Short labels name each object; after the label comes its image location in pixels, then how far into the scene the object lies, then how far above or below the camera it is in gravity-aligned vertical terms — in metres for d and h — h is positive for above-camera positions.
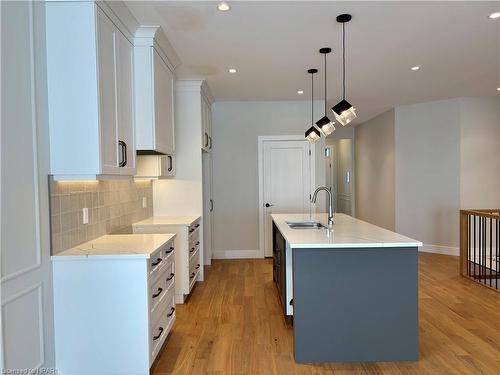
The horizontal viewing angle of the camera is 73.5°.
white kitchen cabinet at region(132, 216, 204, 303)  3.60 -0.68
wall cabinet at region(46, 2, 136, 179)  2.08 +0.60
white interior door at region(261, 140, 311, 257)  5.71 -0.01
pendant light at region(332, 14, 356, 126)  2.71 +0.58
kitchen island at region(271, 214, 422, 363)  2.42 -0.90
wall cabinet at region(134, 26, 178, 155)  2.85 +0.82
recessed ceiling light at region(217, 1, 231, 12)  2.46 +1.30
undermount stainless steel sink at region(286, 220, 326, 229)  3.20 -0.44
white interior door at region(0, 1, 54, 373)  1.70 -0.06
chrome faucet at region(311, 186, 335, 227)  3.03 -0.32
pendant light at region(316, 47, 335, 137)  3.47 +0.56
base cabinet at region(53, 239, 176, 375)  2.11 -0.84
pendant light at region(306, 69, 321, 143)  3.93 +0.55
